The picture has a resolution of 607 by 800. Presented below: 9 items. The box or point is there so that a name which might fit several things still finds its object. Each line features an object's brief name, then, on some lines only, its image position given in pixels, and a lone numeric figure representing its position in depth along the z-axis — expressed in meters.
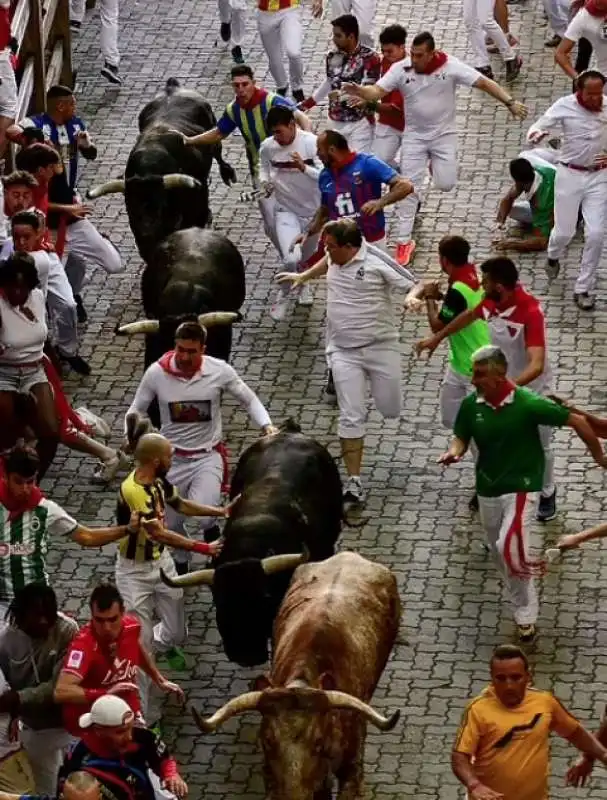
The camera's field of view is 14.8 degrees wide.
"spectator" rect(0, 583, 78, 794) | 13.60
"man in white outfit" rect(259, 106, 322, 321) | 20.00
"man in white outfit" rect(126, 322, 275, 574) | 16.42
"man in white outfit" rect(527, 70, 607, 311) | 20.30
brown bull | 13.03
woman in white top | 17.06
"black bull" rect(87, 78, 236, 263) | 20.66
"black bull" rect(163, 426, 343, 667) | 14.98
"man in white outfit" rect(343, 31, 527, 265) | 21.19
